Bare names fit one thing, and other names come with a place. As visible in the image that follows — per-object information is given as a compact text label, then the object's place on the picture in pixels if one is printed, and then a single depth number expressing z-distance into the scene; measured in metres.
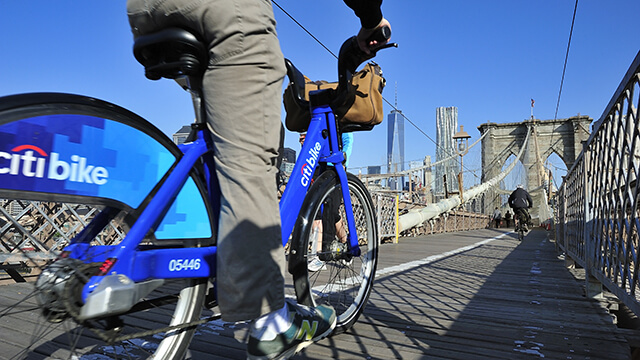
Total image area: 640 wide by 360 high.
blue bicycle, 0.69
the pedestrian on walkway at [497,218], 25.72
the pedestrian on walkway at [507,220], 27.14
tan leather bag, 1.57
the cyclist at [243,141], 0.94
